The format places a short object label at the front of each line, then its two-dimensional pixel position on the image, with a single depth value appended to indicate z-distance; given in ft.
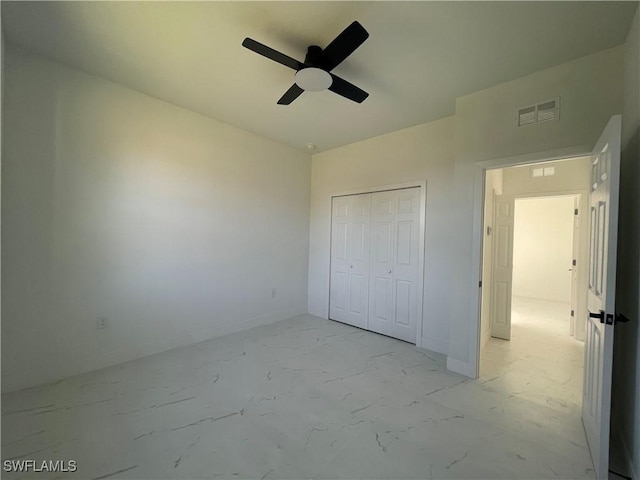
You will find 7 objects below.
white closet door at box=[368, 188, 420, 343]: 11.72
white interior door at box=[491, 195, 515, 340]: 12.43
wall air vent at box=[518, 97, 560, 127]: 7.55
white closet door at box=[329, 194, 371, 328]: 13.50
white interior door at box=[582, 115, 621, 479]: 4.93
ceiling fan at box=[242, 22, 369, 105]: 5.53
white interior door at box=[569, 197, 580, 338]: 12.65
